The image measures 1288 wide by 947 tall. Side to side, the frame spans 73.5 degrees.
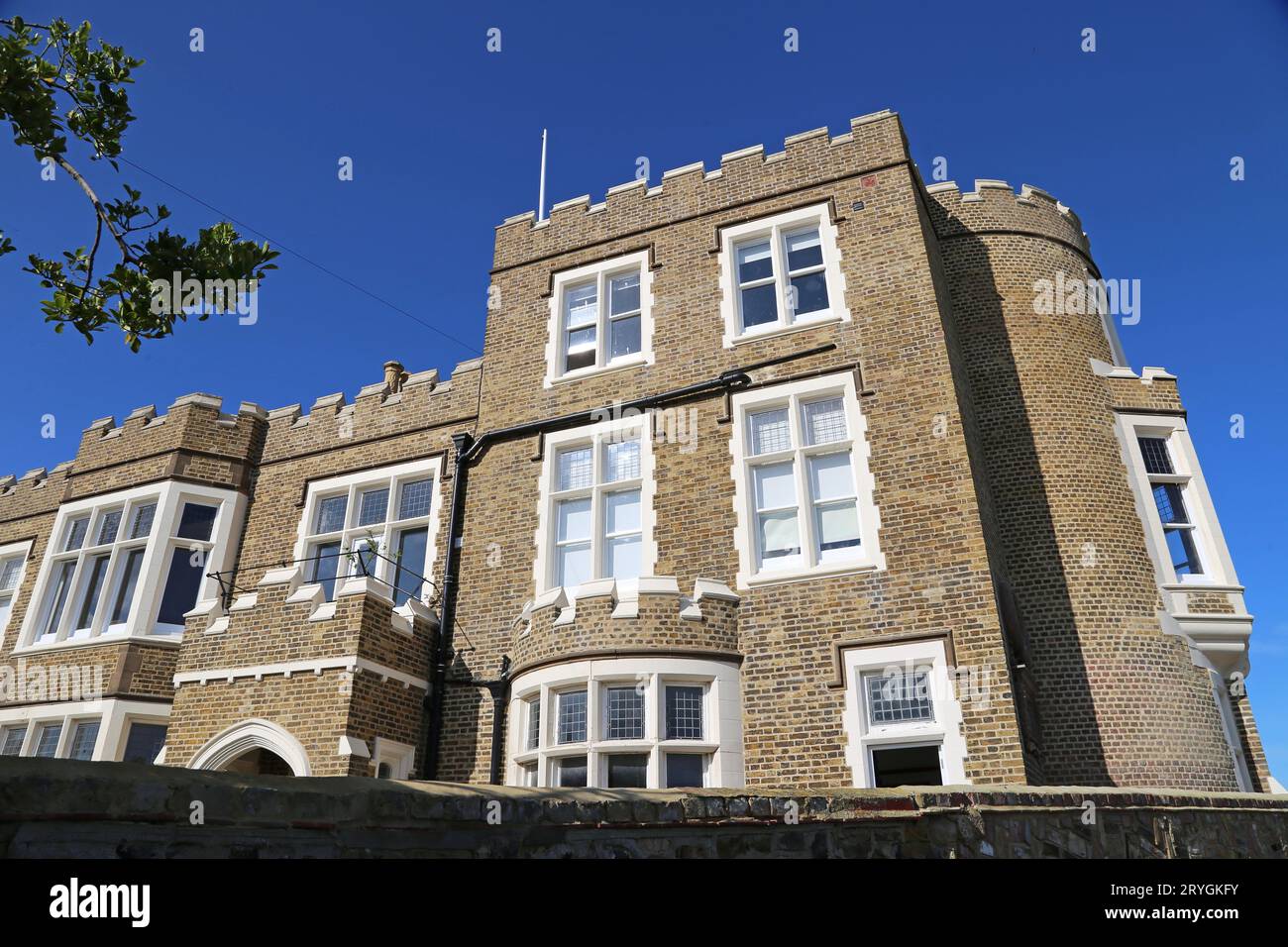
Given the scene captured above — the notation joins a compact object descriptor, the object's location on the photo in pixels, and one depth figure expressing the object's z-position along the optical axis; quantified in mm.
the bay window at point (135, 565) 14953
